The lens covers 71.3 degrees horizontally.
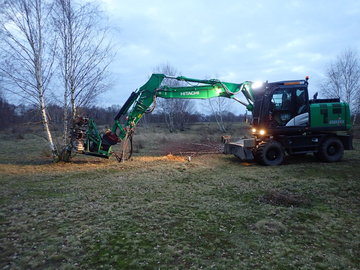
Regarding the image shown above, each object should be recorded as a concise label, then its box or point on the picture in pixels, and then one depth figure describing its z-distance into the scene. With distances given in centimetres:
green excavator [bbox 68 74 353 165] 979
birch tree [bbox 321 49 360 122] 2631
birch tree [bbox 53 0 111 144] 1010
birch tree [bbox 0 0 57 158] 961
